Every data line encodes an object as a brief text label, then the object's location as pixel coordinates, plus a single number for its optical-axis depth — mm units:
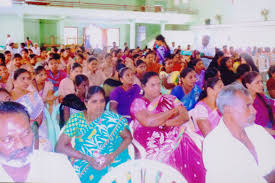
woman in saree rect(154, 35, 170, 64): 6846
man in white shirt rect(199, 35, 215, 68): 6727
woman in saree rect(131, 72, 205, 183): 2414
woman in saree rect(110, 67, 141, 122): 3307
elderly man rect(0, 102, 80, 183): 1290
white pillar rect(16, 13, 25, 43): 14734
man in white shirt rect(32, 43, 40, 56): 10586
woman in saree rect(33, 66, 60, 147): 2881
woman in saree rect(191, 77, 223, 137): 2410
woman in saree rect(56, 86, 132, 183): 2074
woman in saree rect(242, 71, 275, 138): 2797
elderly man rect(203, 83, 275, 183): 1546
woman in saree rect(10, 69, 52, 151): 2602
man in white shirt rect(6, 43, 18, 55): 9417
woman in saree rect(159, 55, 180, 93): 4578
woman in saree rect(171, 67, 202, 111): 3229
